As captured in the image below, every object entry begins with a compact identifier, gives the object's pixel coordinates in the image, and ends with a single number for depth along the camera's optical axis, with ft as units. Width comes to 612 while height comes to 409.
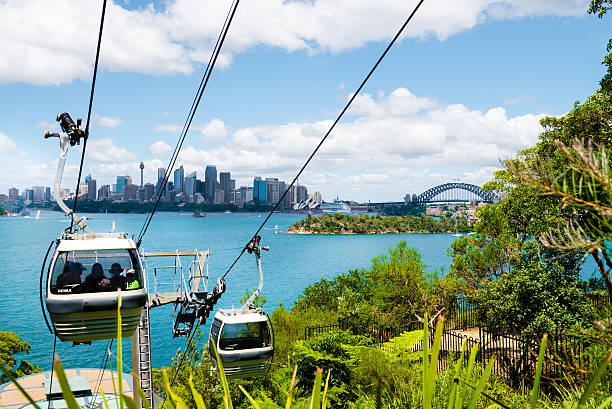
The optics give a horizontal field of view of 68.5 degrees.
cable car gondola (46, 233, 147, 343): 24.35
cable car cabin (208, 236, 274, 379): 38.06
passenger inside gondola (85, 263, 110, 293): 25.55
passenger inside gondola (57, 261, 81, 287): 25.58
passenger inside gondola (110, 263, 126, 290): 26.52
